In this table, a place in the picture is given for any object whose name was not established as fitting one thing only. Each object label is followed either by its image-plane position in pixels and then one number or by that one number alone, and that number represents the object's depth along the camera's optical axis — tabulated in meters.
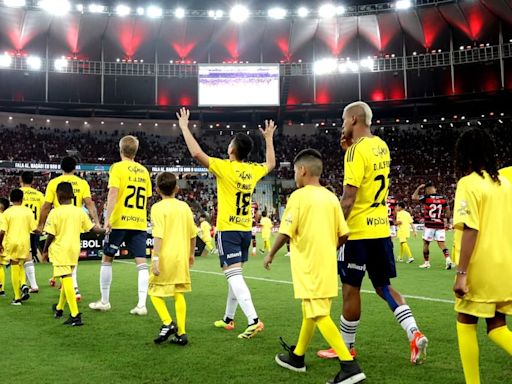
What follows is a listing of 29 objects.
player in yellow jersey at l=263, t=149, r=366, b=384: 3.98
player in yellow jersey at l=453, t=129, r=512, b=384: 3.34
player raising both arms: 5.57
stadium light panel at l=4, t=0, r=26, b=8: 39.69
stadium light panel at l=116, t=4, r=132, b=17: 42.16
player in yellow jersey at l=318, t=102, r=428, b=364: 4.39
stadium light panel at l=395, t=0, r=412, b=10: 42.16
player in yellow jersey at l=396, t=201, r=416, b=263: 15.16
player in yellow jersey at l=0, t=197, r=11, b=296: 8.17
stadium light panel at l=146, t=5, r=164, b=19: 42.91
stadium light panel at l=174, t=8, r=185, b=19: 42.92
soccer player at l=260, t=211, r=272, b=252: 19.99
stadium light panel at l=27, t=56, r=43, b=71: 41.06
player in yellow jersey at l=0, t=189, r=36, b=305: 7.80
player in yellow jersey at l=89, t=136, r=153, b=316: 6.91
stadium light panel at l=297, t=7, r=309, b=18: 43.70
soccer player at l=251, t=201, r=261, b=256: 21.71
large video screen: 39.34
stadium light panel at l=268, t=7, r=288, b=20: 43.51
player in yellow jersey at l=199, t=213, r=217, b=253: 18.06
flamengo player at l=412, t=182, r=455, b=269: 13.17
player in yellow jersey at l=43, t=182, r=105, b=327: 6.23
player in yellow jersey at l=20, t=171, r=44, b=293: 8.84
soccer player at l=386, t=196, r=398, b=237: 18.45
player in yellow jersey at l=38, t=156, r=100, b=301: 7.45
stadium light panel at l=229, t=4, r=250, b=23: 43.53
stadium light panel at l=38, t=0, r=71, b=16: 40.72
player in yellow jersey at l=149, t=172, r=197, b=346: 5.27
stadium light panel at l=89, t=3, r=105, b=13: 42.12
